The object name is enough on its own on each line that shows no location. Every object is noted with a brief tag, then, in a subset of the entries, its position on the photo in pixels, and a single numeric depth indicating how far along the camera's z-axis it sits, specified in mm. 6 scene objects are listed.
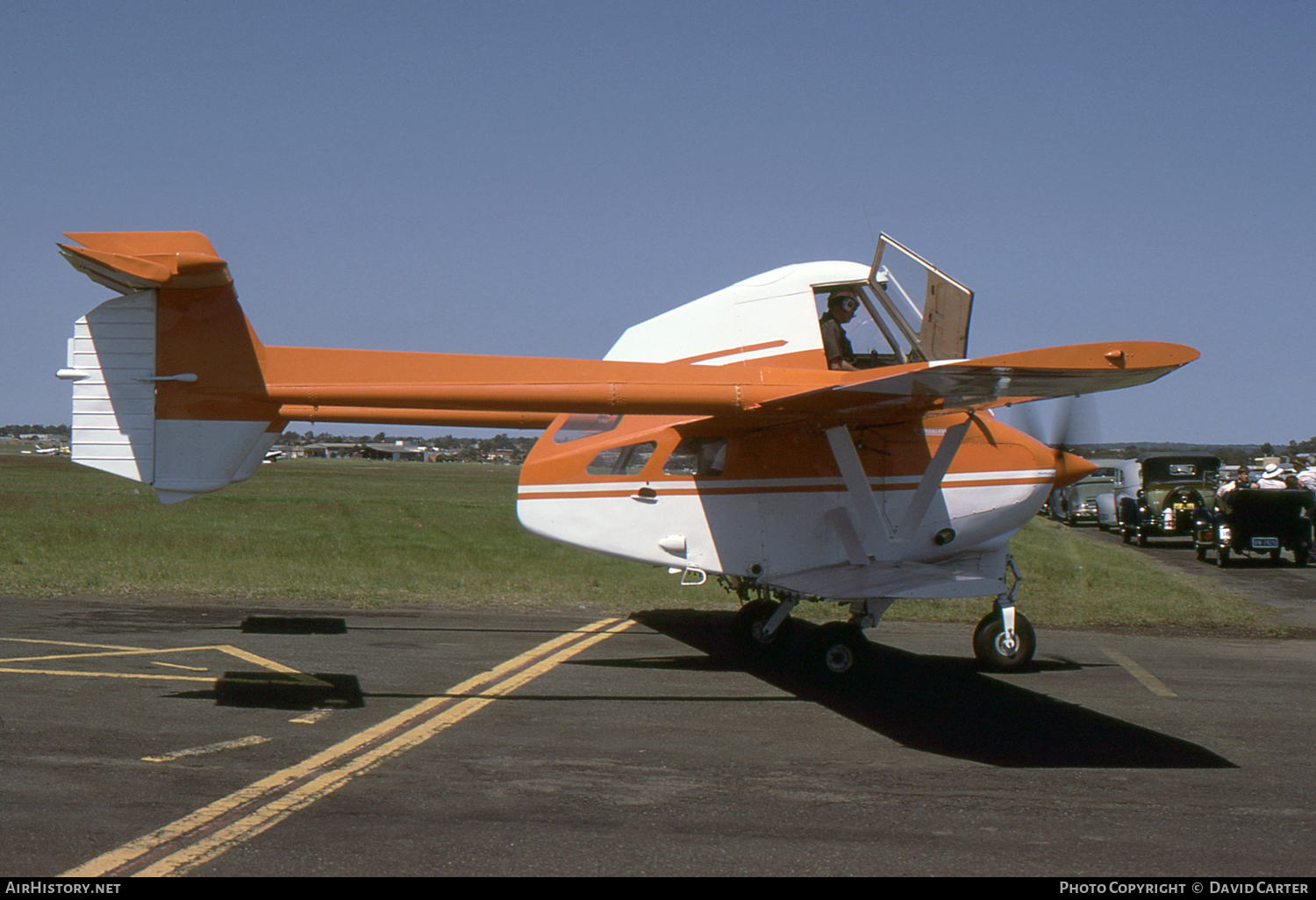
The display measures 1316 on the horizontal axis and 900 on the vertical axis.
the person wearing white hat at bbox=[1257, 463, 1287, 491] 23281
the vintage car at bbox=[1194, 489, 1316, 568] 22328
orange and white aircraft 7402
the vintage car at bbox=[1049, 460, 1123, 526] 40091
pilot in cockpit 10070
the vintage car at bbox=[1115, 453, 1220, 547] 28219
